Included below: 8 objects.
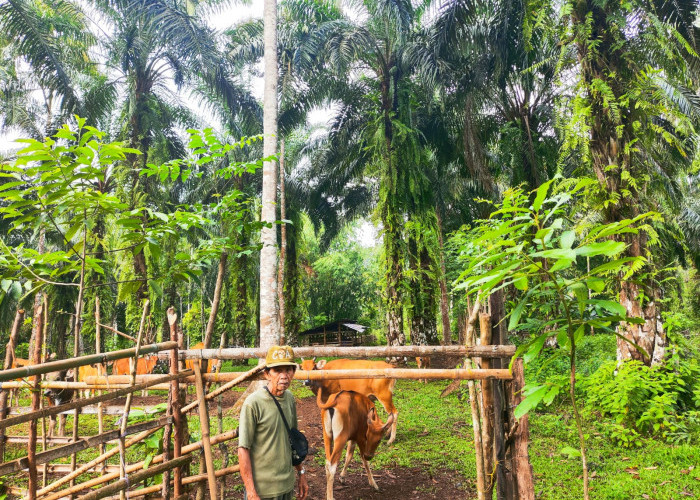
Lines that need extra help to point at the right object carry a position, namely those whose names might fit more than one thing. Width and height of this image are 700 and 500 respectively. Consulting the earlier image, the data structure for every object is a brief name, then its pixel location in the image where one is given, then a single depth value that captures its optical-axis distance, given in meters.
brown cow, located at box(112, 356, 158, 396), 14.51
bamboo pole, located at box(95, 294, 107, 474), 3.36
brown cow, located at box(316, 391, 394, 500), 5.09
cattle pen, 3.40
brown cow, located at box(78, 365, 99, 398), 10.91
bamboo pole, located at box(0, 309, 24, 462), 4.08
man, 3.25
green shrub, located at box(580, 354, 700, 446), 6.33
